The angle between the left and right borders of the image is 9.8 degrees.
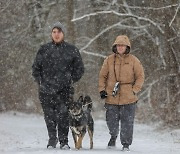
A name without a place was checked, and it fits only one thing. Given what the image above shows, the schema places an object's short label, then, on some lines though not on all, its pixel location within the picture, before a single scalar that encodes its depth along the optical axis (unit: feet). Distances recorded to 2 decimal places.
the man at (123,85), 62.95
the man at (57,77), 61.96
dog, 62.54
